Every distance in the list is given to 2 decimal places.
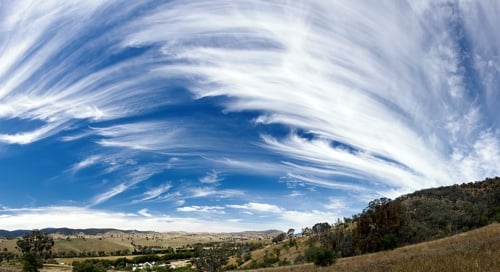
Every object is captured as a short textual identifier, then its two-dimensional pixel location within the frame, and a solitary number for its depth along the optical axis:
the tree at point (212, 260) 70.00
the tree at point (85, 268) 54.92
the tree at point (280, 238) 130.88
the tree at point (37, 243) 102.94
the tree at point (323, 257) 36.56
